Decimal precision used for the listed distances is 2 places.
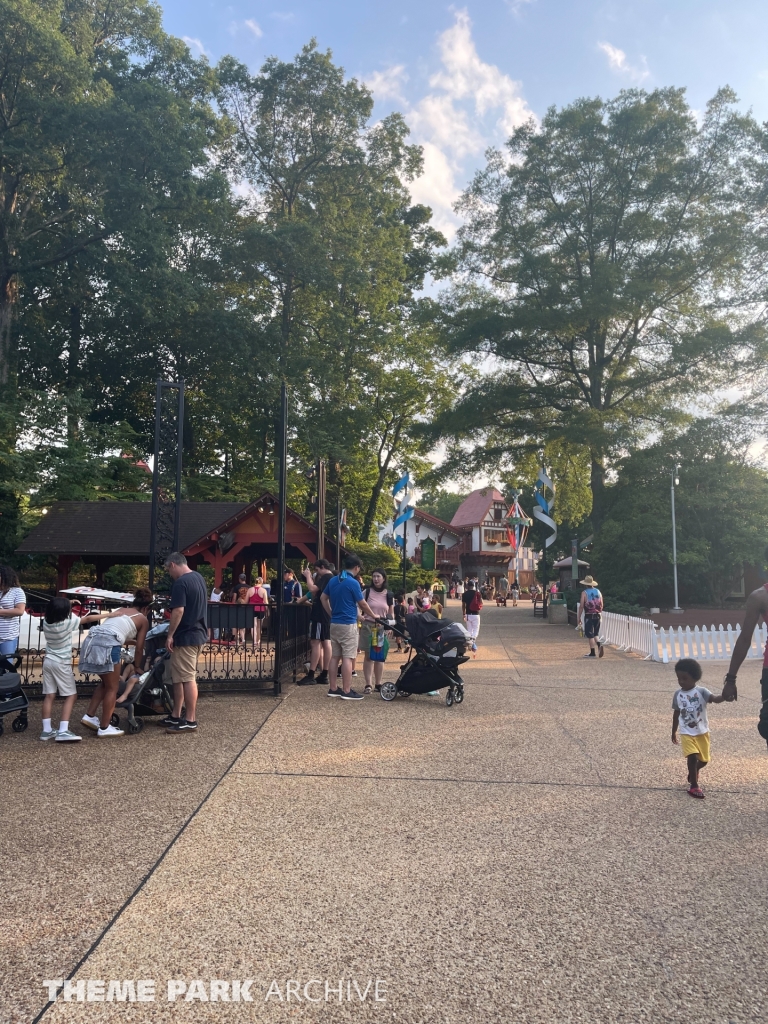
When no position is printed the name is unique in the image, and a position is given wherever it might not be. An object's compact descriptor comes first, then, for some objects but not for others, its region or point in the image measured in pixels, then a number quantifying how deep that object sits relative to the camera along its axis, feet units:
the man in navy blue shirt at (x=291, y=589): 55.16
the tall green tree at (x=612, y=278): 88.63
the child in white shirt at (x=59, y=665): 23.99
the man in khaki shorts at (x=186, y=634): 25.18
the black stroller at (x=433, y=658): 32.19
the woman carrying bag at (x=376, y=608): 35.65
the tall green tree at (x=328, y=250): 104.22
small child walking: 18.63
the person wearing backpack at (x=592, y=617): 54.49
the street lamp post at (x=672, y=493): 86.94
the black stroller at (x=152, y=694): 26.03
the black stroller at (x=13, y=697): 24.81
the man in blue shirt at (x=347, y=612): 32.60
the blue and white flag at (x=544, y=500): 102.53
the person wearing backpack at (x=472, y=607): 58.85
